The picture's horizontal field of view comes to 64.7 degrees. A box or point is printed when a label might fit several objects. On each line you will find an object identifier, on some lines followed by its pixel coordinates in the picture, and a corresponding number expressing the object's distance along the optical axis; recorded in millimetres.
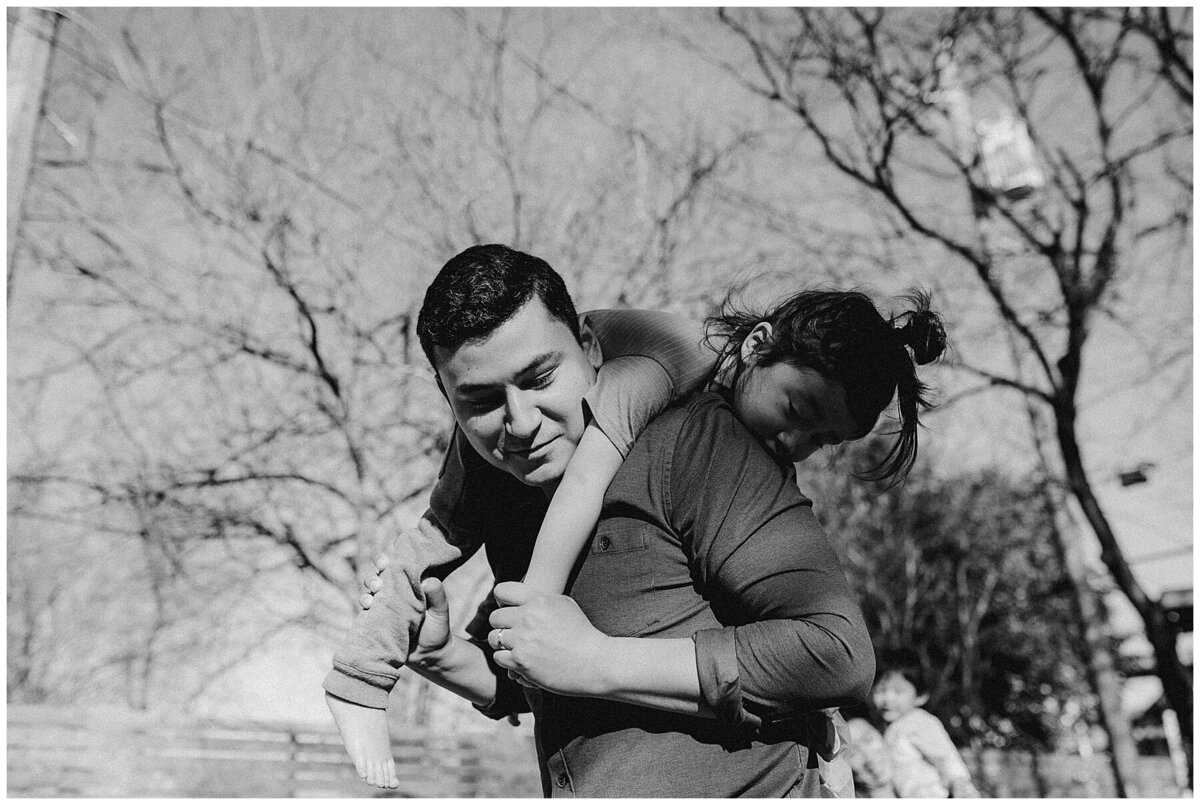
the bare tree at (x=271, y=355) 7934
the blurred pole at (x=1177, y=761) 9458
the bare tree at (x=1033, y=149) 7312
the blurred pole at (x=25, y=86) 5164
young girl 1278
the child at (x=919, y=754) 4719
